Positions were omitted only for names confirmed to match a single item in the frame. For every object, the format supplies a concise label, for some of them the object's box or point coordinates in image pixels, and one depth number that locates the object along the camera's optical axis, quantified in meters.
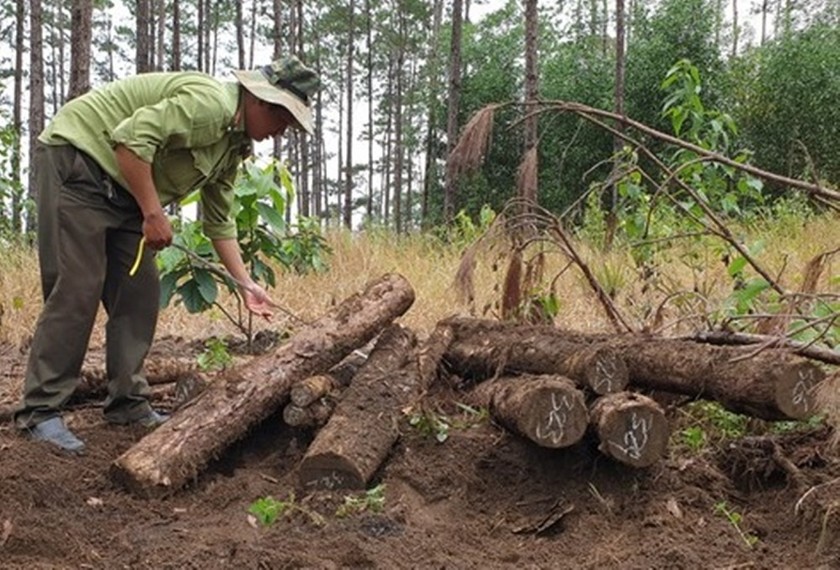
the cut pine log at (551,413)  2.64
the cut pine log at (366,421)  2.75
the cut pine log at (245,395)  2.78
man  2.99
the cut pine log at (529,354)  2.93
